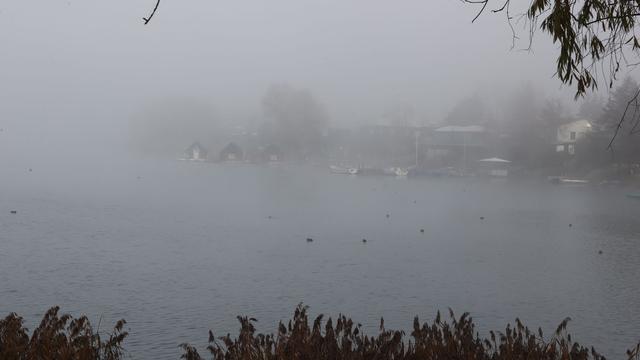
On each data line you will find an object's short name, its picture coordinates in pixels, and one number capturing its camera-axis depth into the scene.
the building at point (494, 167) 106.69
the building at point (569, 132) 102.81
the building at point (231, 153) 157.12
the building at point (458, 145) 120.34
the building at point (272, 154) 148.88
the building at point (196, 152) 161.38
